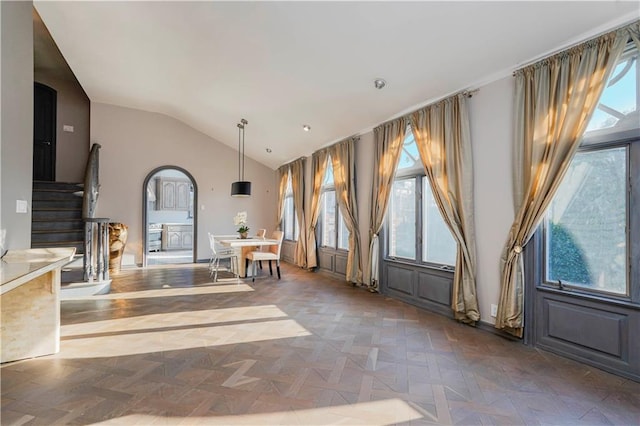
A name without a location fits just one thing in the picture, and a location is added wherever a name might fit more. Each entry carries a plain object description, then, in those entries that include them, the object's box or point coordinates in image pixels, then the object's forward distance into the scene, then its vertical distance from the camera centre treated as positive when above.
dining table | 5.47 -0.46
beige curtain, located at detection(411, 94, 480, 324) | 3.38 +0.42
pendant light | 5.69 +1.31
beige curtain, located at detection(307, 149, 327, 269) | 6.41 +0.38
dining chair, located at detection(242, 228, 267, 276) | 6.01 -0.65
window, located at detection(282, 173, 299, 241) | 8.09 +0.06
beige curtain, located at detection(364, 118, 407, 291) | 4.41 +0.67
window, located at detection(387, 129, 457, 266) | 3.94 -0.02
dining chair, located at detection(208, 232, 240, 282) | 5.91 -0.78
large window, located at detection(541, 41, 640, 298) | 2.35 +0.14
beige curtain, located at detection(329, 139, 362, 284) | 5.27 +0.41
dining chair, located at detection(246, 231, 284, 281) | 5.72 -0.69
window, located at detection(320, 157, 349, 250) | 6.15 -0.01
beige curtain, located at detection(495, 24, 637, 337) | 2.45 +0.82
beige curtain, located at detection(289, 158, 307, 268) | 7.16 +0.25
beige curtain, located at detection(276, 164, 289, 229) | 8.21 +0.92
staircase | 4.66 +0.04
